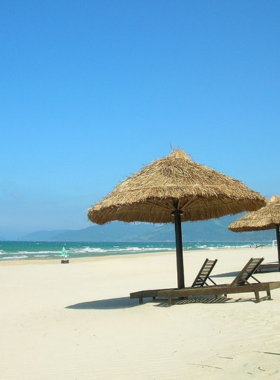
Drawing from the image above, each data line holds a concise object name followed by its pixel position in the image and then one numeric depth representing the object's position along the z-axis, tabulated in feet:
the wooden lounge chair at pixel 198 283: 28.25
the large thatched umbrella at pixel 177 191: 25.46
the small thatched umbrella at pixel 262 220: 49.19
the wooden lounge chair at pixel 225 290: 25.63
